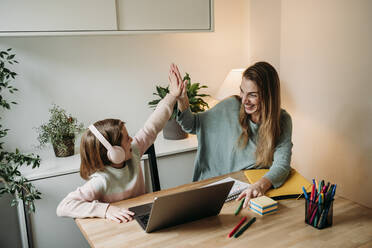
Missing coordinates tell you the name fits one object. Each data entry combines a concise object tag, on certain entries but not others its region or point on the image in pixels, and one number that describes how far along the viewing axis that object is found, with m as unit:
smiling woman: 1.77
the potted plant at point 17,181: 1.77
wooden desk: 1.12
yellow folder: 1.48
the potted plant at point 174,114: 2.46
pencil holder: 1.20
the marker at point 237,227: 1.17
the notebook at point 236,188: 1.46
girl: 1.29
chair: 1.74
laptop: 1.12
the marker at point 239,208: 1.32
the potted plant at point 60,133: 2.15
